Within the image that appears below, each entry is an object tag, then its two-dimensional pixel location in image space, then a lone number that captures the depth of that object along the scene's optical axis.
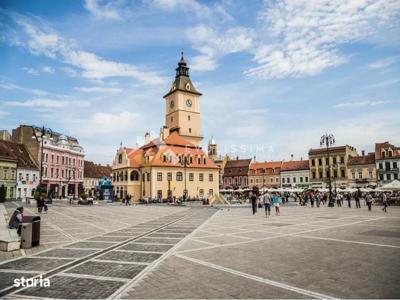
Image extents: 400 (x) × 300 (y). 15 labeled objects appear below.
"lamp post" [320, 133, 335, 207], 35.94
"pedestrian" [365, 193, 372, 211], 29.57
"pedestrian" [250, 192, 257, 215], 26.38
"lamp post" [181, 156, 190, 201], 57.28
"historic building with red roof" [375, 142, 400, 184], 68.12
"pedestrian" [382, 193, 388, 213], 27.78
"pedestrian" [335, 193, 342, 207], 39.77
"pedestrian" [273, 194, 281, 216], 25.12
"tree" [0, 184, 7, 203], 44.50
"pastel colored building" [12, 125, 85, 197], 66.29
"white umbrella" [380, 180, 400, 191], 36.50
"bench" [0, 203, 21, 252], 10.31
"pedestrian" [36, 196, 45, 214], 25.33
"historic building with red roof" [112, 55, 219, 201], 54.41
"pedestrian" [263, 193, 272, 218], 23.23
